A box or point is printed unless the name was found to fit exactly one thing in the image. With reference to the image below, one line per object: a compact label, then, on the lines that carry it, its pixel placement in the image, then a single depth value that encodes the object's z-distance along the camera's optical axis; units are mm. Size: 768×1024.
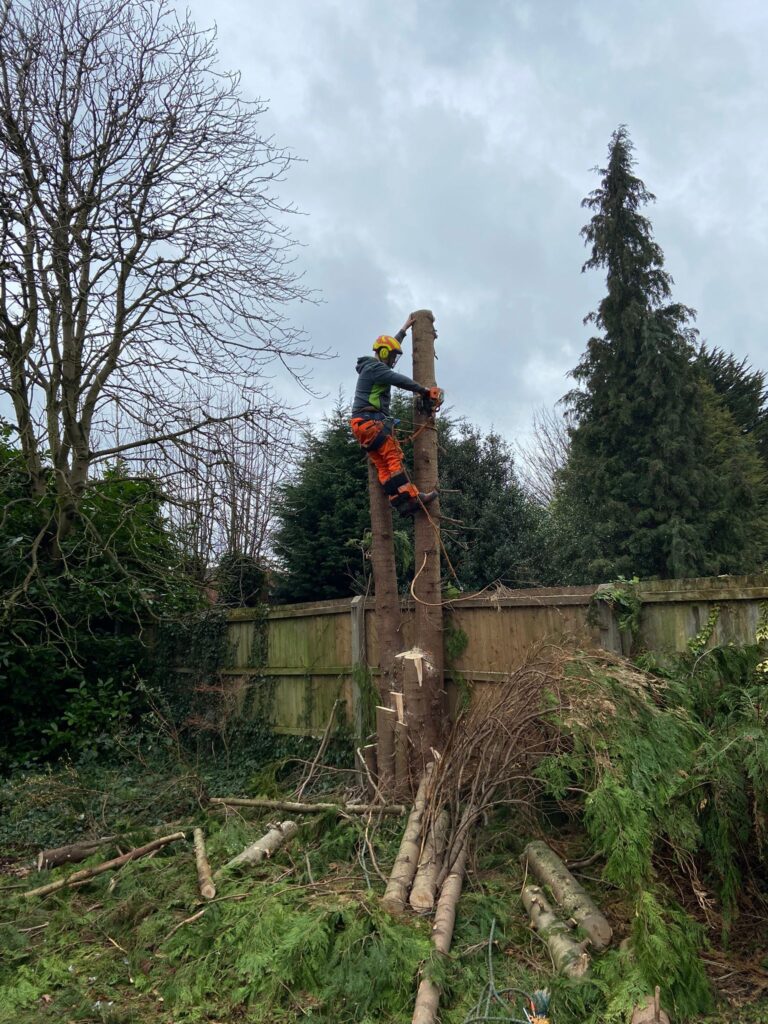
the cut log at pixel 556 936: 3508
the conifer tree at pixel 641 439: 20500
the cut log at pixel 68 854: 5648
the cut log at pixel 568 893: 3738
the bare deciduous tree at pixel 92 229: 8375
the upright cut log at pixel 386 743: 6270
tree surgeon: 6426
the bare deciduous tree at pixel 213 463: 8648
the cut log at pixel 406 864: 4133
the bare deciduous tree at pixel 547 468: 32250
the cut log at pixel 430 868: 4152
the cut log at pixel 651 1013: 3174
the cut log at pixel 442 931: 3342
